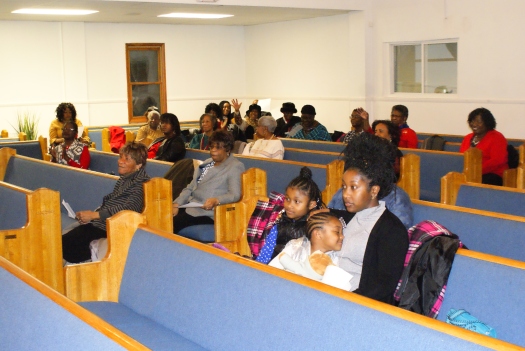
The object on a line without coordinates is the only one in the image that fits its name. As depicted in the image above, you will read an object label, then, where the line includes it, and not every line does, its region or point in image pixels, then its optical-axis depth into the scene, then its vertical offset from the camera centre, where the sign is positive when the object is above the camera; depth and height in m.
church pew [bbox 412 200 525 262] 3.48 -0.65
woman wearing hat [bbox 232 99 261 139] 10.14 -0.29
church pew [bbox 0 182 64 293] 4.46 -0.83
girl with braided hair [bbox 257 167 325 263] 3.66 -0.57
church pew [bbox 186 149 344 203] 5.45 -0.57
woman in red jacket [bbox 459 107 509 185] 6.73 -0.46
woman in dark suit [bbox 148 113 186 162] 7.03 -0.39
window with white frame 10.46 +0.43
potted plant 11.93 -0.33
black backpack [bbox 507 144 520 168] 7.06 -0.59
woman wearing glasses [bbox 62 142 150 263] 4.98 -0.70
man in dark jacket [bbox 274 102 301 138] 10.42 -0.32
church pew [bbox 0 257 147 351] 2.24 -0.71
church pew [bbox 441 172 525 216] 4.41 -0.62
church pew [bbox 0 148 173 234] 5.04 -0.67
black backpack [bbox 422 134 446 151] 7.89 -0.50
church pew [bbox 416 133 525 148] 7.93 -0.50
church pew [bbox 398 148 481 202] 5.88 -0.61
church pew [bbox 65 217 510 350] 2.29 -0.77
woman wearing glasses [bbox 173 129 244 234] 5.50 -0.63
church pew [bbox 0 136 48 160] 9.33 -0.56
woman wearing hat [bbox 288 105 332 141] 8.78 -0.36
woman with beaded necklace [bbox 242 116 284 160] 7.16 -0.43
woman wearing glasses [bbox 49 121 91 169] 7.24 -0.47
